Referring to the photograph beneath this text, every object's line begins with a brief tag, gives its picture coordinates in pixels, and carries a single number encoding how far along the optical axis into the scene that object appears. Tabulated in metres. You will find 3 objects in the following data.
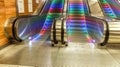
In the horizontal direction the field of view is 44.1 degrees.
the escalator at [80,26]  4.44
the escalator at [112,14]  4.16
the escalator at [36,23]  4.54
